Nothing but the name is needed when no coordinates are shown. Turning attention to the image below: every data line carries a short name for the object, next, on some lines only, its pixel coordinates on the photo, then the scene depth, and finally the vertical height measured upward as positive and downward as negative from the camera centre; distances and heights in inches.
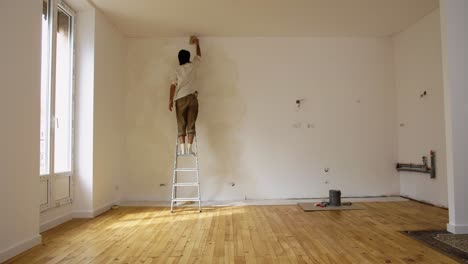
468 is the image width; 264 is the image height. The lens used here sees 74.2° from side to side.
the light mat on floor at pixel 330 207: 161.7 -35.7
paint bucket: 168.7 -31.4
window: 127.1 +17.5
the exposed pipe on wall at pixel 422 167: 164.7 -15.9
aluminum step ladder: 163.0 -20.0
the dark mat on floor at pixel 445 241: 92.9 -34.7
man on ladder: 175.0 +24.0
